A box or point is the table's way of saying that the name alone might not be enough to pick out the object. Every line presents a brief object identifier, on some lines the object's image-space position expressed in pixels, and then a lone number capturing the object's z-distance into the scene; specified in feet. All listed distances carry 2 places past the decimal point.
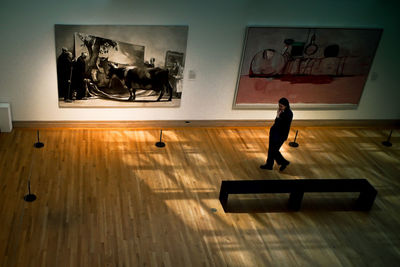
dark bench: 30.07
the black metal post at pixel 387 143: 40.50
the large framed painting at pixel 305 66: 37.37
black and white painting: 34.60
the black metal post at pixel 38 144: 35.19
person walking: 32.45
